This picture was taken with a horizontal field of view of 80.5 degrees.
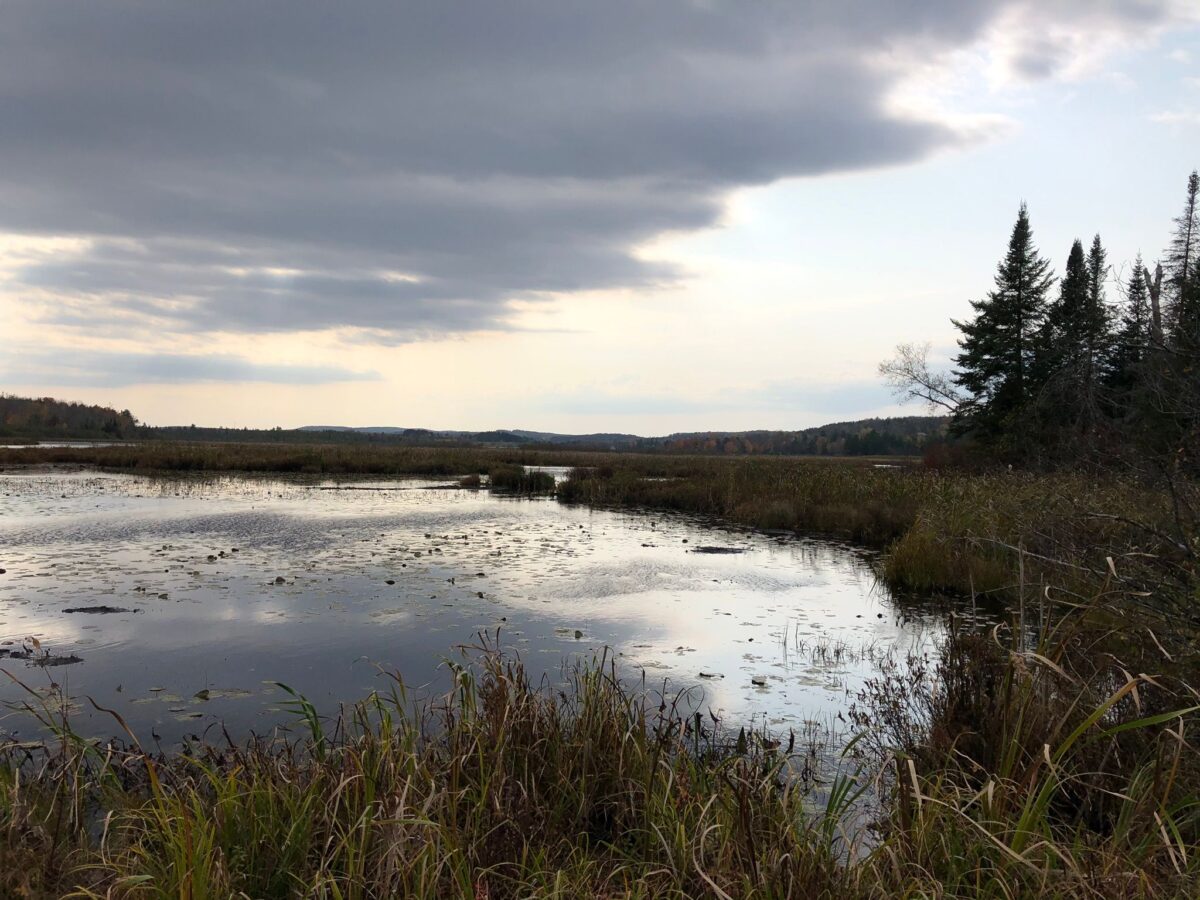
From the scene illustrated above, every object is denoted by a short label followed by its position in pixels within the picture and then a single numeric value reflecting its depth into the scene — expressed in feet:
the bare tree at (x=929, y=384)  140.05
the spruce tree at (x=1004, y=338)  127.95
